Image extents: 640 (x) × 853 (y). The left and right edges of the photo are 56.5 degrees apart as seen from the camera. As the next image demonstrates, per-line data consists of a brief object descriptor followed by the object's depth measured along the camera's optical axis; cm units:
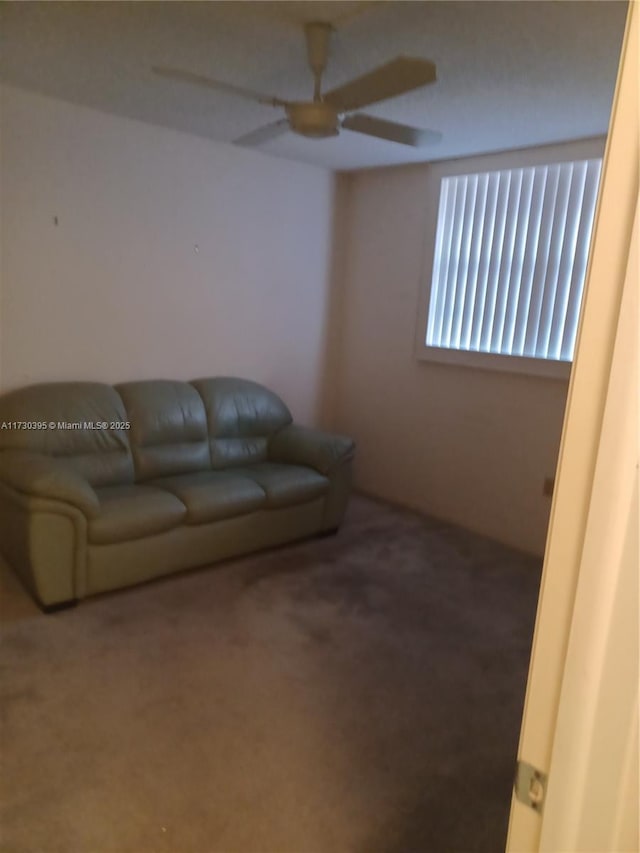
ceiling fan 207
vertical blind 362
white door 55
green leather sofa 287
